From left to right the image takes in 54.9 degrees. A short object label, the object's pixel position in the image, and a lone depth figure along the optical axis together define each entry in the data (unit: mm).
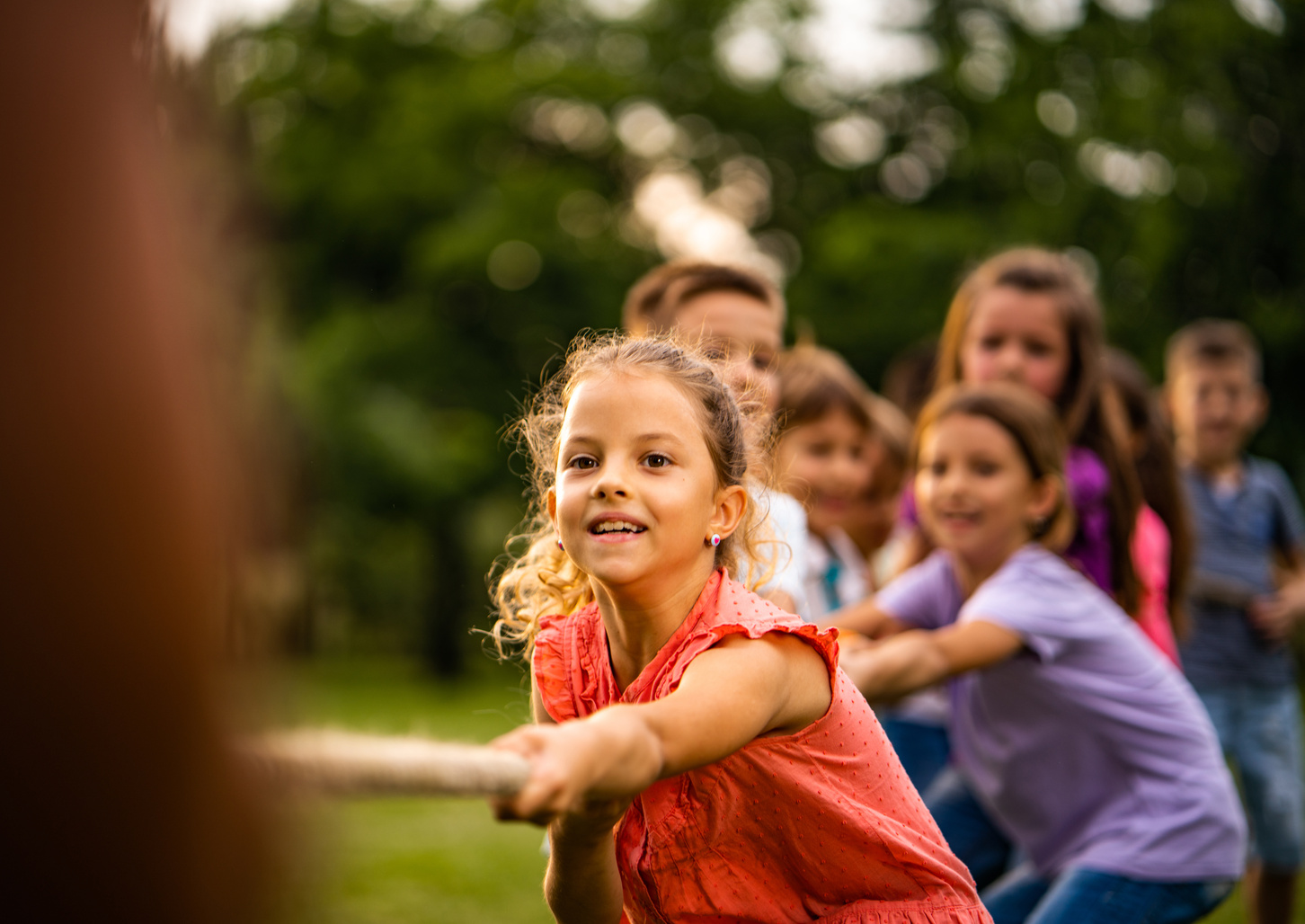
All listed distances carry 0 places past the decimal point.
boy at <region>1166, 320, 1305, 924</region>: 5379
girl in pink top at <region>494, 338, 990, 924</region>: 1849
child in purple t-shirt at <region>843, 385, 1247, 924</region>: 2977
